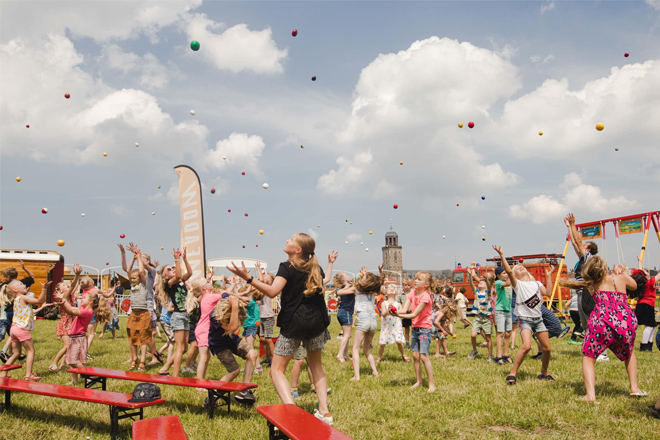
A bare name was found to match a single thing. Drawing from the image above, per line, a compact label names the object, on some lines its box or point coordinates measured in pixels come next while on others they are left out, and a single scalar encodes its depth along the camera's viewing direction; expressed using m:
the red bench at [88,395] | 4.21
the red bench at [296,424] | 3.22
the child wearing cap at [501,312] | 8.74
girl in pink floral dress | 5.43
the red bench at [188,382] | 5.08
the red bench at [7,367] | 6.49
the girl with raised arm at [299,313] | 4.49
